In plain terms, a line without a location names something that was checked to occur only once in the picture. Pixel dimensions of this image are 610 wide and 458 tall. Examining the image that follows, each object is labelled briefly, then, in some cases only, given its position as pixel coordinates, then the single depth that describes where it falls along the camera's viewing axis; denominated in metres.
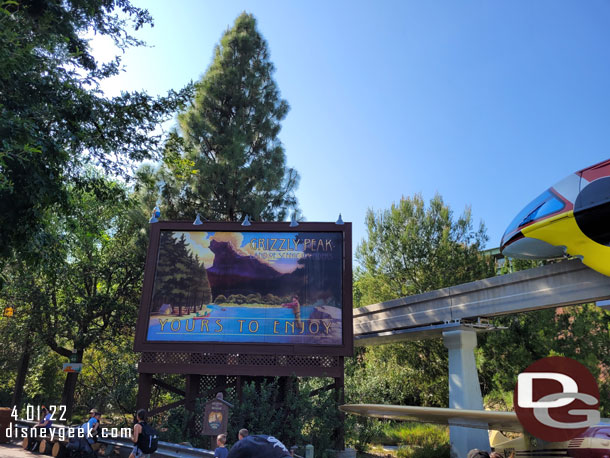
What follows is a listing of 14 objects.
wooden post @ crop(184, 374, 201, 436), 15.70
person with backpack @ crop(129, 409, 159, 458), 8.61
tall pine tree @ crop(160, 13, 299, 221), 24.94
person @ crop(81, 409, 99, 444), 11.63
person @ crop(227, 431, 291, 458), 3.14
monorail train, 10.80
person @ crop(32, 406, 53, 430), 14.18
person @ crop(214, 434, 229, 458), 8.05
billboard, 15.73
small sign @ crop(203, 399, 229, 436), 11.93
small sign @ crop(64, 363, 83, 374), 21.70
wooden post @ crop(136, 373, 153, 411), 15.82
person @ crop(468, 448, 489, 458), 5.03
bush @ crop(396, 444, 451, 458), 15.32
